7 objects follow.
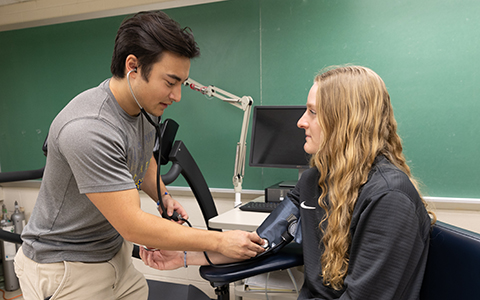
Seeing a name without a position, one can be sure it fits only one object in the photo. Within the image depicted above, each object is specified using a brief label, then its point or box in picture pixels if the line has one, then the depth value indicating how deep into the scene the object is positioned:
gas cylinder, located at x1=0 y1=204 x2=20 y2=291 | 2.76
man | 1.00
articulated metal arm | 2.14
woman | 0.85
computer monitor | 2.08
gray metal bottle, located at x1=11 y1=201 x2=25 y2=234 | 2.85
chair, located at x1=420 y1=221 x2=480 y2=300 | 0.77
